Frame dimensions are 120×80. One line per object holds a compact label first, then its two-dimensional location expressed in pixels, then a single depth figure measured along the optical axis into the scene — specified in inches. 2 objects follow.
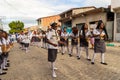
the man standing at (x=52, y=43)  121.7
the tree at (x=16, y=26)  1269.3
